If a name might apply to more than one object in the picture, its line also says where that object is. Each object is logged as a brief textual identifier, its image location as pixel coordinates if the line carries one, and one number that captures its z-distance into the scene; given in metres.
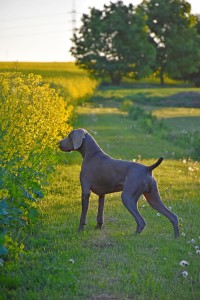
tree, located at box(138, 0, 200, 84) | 105.29
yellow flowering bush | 9.19
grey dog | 10.69
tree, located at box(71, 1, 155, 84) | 98.44
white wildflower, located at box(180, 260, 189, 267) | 8.85
